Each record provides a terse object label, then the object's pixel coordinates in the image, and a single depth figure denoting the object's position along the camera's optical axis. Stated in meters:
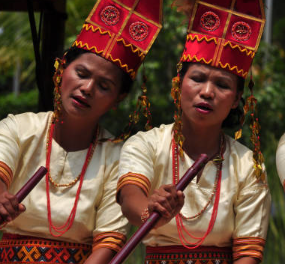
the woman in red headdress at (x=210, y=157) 5.23
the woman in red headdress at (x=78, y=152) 5.45
